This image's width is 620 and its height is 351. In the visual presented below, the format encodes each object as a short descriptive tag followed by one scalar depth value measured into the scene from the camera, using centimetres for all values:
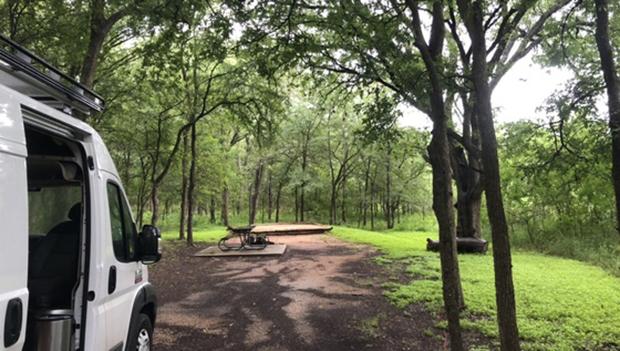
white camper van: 188
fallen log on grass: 1389
